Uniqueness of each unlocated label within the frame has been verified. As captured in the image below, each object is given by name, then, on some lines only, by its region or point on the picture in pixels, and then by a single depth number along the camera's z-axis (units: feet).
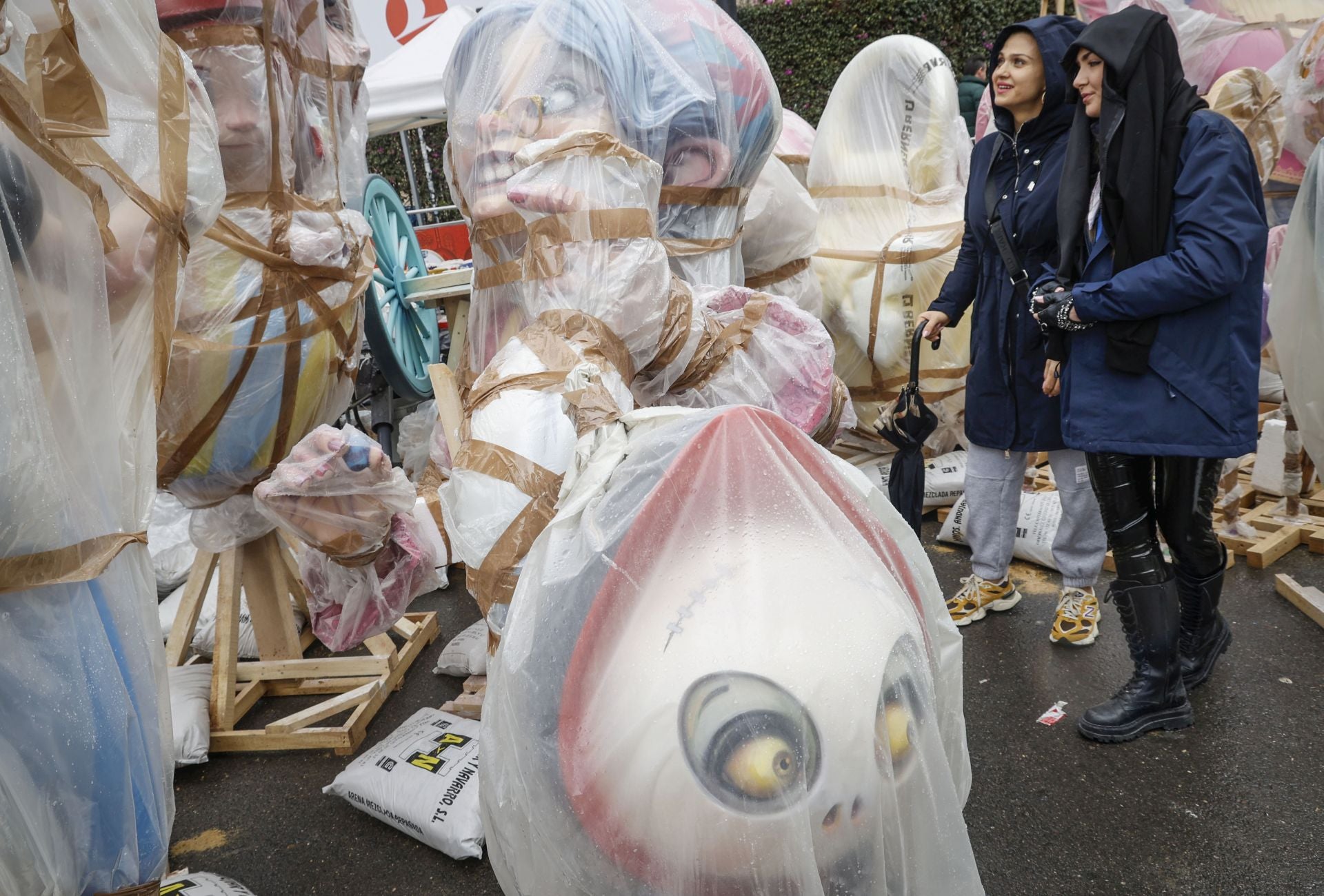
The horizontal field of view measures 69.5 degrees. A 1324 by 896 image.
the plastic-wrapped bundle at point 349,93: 8.87
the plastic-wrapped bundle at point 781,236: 12.34
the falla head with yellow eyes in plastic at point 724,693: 3.67
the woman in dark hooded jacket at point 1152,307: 6.55
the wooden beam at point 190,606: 9.45
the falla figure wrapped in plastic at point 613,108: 7.84
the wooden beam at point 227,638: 9.09
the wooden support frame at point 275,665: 8.92
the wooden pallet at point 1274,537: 10.68
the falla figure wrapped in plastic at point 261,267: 7.38
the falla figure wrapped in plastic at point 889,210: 13.15
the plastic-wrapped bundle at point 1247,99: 9.91
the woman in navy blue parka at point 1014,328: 8.28
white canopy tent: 20.61
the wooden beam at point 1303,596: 9.31
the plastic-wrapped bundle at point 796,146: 15.17
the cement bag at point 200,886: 6.11
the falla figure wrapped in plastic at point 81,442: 3.56
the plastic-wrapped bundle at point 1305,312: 8.61
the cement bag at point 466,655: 9.54
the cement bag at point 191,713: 8.64
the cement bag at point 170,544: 12.09
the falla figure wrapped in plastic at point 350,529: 7.21
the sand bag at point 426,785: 6.92
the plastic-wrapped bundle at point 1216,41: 13.33
